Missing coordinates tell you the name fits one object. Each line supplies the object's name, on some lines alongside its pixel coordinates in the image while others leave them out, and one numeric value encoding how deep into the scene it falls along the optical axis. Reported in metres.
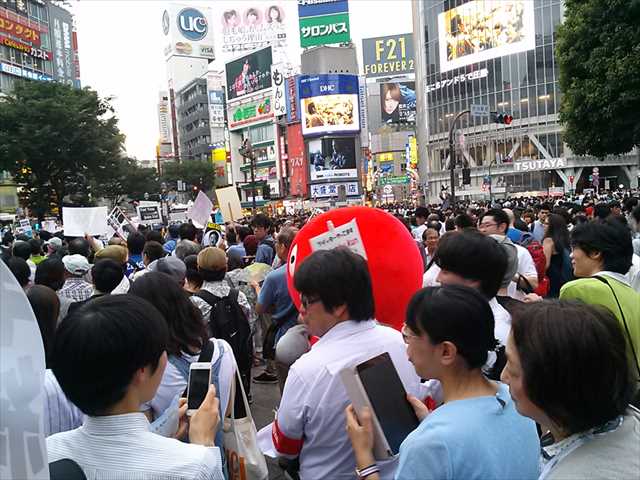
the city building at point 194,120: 92.94
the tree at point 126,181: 29.45
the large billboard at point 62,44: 53.09
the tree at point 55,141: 25.56
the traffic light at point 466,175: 18.51
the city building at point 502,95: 49.31
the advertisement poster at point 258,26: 96.88
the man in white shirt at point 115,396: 1.60
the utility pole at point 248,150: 24.15
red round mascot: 3.47
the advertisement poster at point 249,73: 77.94
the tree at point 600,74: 13.95
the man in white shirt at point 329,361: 2.32
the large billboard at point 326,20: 78.88
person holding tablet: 1.61
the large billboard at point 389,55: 134.12
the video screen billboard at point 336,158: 69.06
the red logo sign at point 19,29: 43.44
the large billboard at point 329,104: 68.25
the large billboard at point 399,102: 102.44
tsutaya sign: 49.47
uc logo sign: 111.19
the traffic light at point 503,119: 17.22
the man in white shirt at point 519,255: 4.58
